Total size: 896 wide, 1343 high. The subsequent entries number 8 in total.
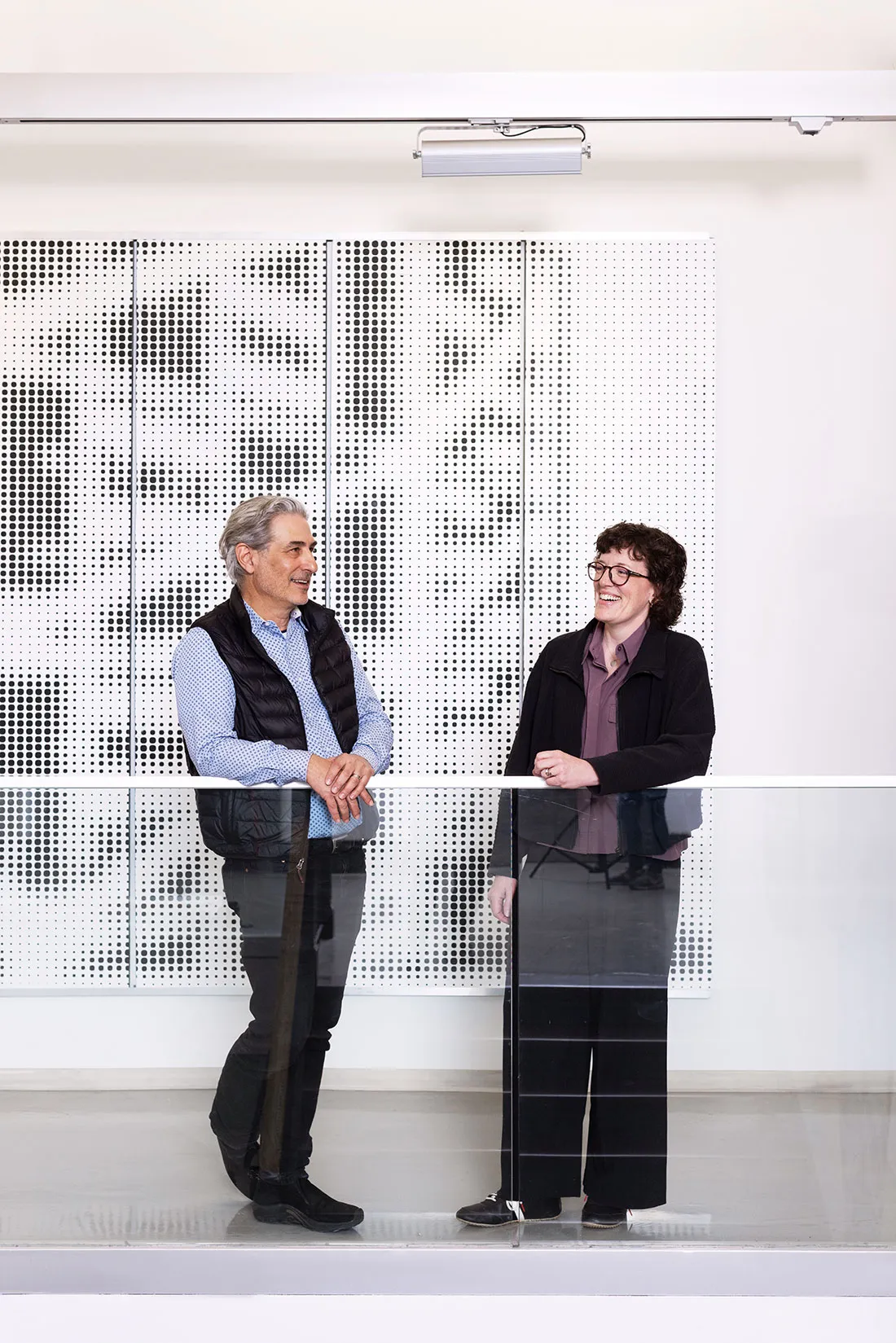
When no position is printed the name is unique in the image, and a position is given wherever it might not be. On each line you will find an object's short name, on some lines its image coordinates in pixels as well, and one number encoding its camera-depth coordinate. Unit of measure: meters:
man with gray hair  2.95
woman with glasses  2.96
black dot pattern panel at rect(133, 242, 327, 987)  4.41
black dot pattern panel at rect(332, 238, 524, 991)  4.42
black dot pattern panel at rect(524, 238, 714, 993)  4.39
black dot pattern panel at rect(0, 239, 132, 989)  4.41
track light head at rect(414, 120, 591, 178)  3.88
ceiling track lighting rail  3.83
